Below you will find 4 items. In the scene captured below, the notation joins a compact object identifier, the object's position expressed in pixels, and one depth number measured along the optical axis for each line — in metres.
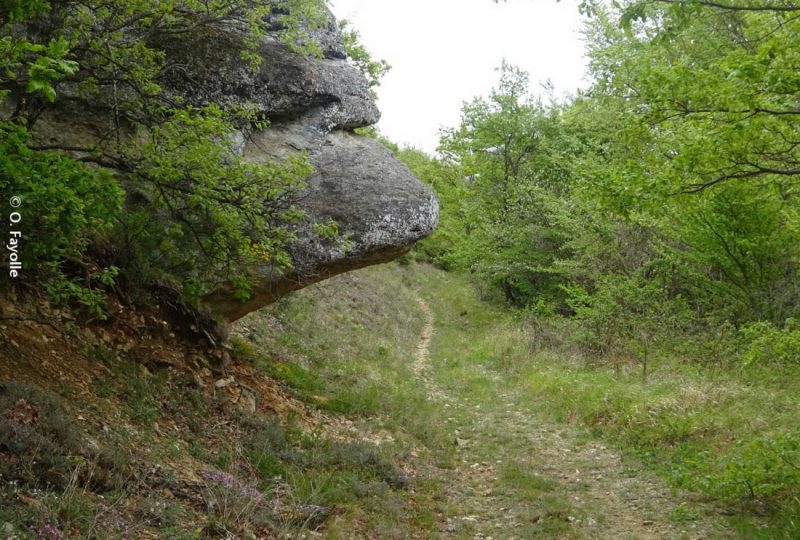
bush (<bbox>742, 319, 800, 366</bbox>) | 6.67
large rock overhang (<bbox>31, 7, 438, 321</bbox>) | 9.57
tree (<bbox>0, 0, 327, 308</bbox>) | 6.50
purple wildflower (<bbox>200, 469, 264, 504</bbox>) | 5.97
